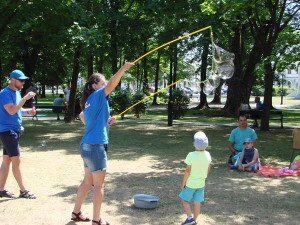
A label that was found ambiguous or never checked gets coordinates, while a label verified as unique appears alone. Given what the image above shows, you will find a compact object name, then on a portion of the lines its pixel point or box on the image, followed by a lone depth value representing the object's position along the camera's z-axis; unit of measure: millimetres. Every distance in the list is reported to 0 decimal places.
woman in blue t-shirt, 4668
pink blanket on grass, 8172
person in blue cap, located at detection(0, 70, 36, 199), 5992
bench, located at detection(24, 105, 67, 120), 19922
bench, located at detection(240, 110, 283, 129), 16625
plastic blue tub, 5777
